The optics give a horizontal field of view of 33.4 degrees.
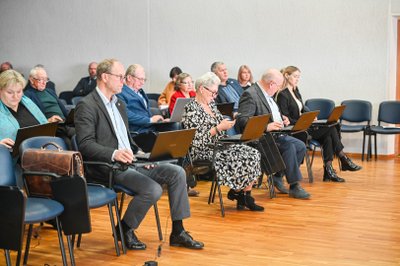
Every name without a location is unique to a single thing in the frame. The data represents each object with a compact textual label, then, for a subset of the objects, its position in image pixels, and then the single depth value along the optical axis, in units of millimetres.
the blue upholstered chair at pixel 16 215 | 3418
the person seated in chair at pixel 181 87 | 7802
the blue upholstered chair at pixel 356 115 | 9352
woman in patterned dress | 5703
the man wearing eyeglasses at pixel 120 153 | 4473
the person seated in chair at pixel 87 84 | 11474
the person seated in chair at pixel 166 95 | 8938
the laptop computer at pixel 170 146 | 4324
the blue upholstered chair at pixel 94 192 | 4125
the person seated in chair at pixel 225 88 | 8778
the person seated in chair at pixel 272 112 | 6418
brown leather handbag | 3932
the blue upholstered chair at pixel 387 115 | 9352
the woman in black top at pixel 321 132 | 7449
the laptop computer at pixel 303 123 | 6637
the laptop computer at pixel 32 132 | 4641
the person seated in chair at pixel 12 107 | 4914
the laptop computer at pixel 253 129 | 5699
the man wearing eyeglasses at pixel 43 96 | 6762
